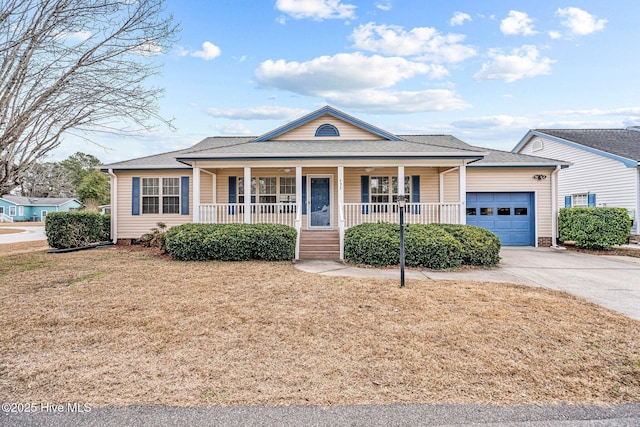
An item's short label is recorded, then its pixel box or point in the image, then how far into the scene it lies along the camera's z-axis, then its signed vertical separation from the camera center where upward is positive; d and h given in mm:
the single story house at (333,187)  12305 +1039
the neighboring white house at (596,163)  12852 +2108
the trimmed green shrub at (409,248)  7949 -889
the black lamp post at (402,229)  6023 -310
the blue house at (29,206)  46812 +1249
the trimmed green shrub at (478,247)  8156 -868
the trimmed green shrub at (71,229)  11266 -516
